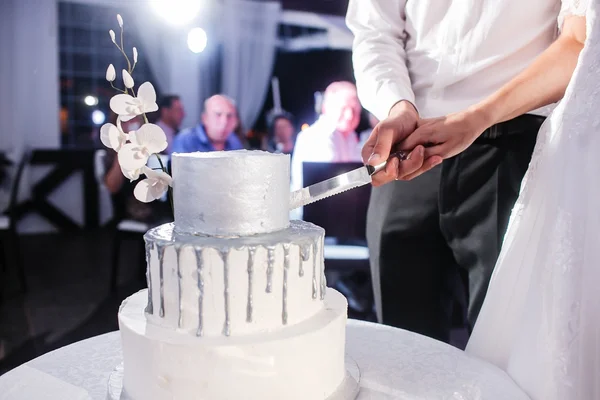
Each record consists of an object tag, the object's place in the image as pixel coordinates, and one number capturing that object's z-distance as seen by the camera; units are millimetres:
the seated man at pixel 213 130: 4762
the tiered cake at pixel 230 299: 863
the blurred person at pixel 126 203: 4062
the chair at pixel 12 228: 4031
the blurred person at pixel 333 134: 4312
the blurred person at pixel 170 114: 6055
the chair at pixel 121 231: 4078
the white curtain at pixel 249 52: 7867
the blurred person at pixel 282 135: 6332
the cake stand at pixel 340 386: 961
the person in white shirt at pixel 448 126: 1200
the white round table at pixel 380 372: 976
